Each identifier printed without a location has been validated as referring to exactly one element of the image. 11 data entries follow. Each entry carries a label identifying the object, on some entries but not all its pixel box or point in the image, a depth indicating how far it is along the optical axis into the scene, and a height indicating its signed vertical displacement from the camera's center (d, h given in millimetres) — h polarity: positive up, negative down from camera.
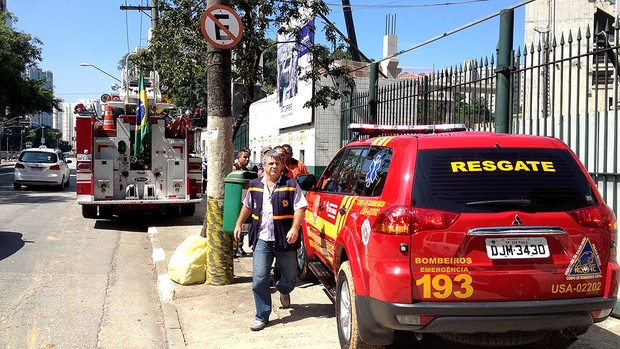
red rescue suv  3561 -550
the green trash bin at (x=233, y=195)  6375 -405
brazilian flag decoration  12031 +677
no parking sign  6676 +1578
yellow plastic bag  6820 -1284
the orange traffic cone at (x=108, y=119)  12453 +885
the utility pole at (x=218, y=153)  6785 +77
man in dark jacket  5309 -604
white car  20875 -397
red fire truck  12117 -139
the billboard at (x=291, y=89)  15488 +2205
